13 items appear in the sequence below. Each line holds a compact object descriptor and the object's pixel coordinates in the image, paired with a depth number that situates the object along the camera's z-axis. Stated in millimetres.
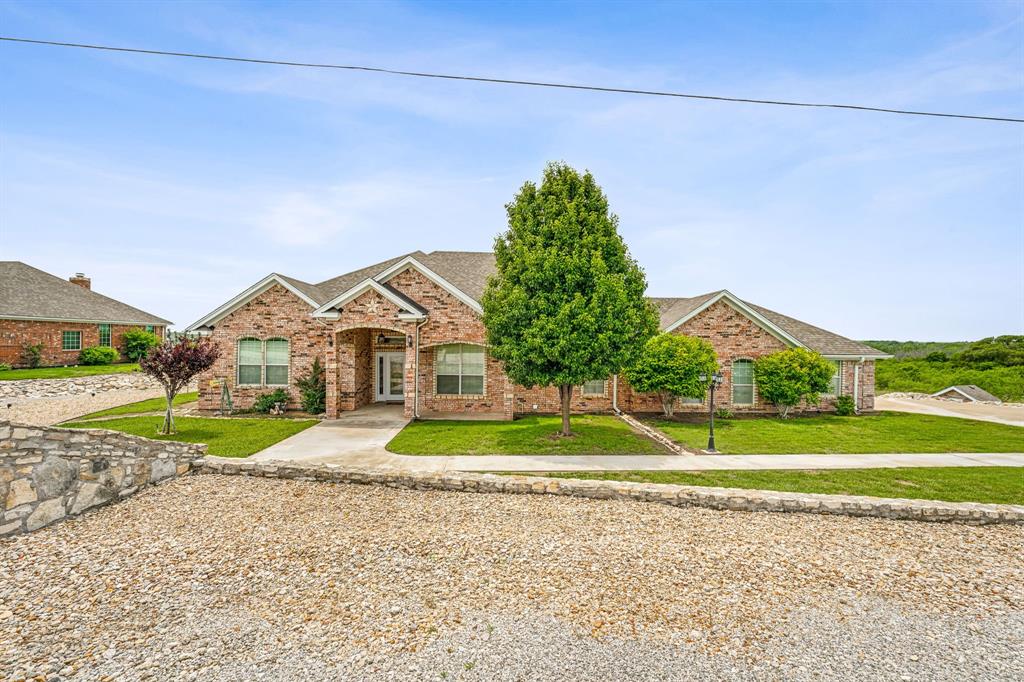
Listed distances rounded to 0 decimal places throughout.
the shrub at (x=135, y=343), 30875
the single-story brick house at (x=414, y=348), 15195
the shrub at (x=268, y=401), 16047
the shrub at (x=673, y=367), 15359
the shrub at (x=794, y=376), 16500
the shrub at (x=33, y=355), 24797
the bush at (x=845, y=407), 17844
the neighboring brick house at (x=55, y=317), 24672
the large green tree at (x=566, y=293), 11133
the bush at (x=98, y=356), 27453
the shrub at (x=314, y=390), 15836
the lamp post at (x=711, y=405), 11267
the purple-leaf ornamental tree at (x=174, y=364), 11859
